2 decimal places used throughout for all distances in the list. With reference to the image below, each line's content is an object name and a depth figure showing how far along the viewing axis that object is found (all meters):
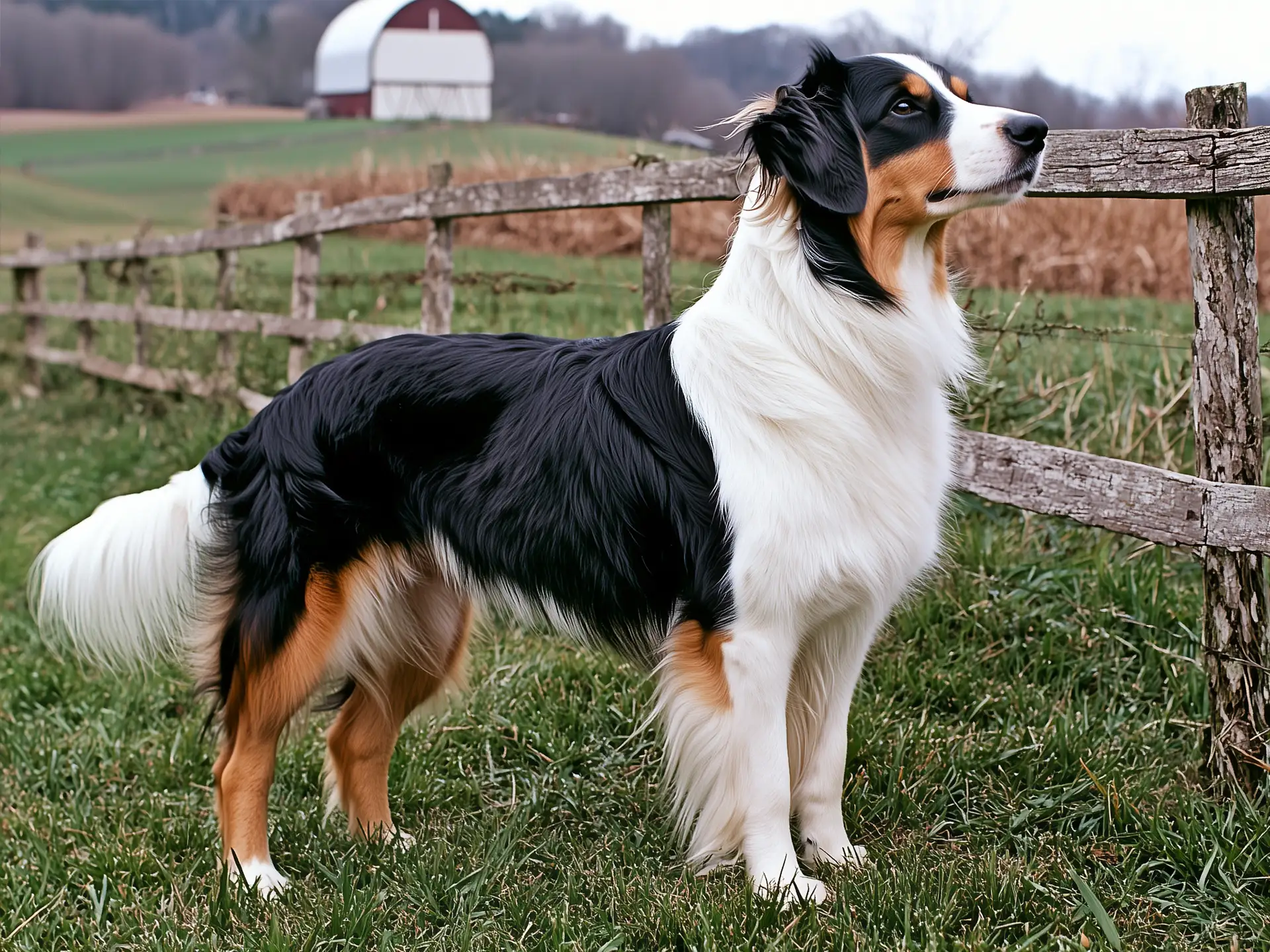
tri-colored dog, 2.69
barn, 28.31
